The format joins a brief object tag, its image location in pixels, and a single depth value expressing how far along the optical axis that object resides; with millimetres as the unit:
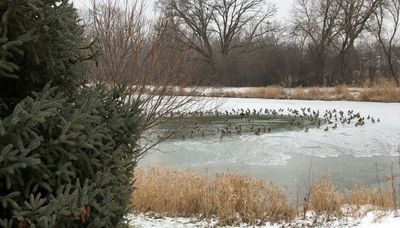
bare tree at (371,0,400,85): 39156
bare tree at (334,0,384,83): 41969
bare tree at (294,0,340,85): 42312
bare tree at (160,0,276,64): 53325
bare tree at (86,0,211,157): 7211
